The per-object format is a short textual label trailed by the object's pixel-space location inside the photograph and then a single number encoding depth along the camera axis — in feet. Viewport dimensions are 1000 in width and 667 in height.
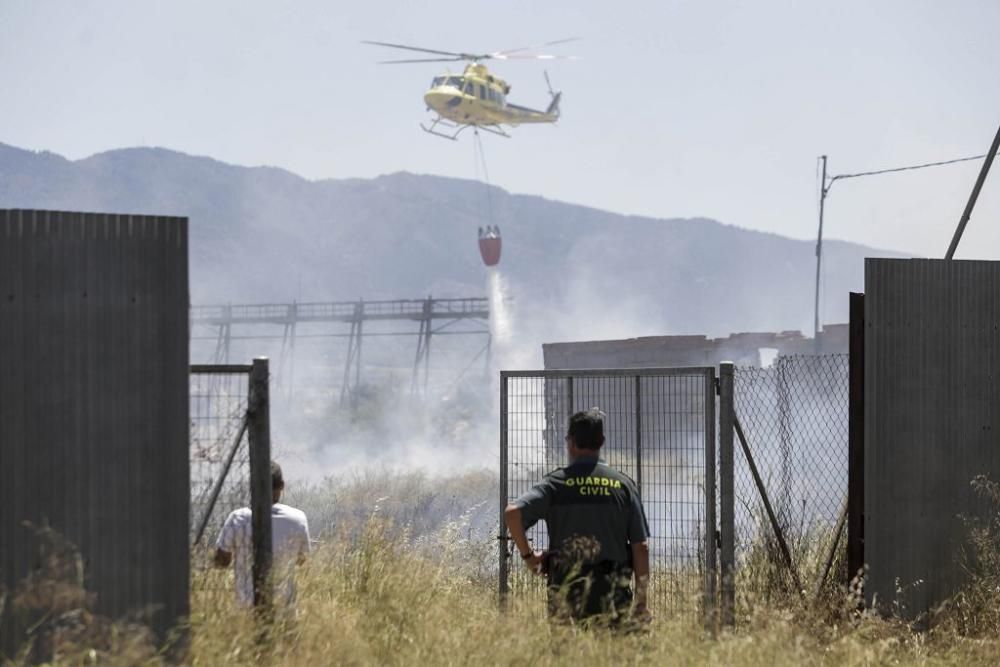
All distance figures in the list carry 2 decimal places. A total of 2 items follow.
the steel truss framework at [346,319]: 513.04
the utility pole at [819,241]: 337.31
